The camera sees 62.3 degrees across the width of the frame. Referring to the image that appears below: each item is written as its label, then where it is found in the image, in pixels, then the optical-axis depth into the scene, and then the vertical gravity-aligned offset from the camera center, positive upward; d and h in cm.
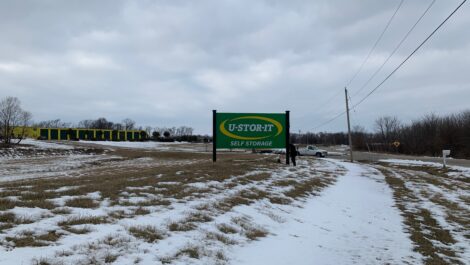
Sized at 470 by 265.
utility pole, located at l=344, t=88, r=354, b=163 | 4331 +406
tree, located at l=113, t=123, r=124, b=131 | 19562 +889
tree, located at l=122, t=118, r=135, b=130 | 19738 +942
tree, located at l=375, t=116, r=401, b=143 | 11473 +400
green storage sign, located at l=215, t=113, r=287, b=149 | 2338 +83
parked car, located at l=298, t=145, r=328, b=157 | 5672 -114
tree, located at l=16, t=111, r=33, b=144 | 7889 +489
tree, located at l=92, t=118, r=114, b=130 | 18525 +949
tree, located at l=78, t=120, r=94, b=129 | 19120 +1010
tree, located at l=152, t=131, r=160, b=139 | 16700 +422
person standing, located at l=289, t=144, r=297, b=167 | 2412 -49
